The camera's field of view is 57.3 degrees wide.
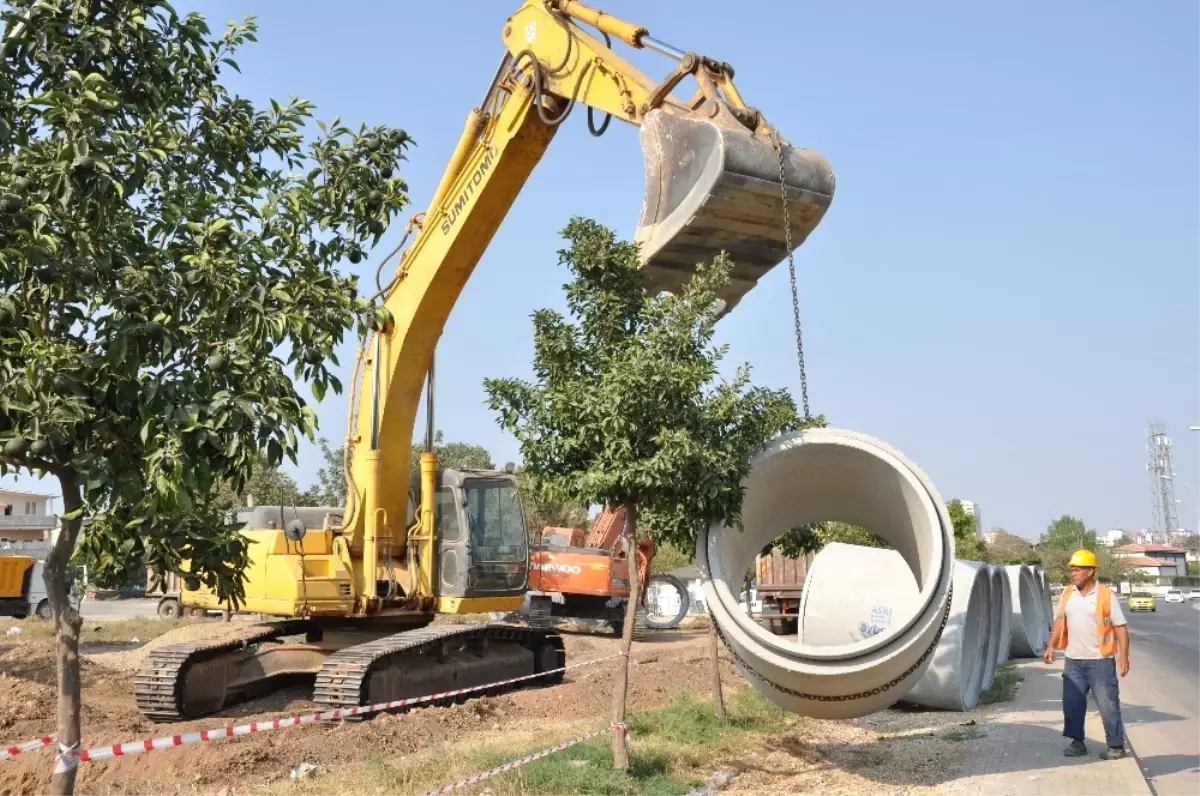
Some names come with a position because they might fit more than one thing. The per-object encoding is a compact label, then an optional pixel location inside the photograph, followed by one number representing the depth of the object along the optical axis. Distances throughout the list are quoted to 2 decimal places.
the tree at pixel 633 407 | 7.89
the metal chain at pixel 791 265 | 8.16
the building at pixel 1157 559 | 131.75
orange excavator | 23.28
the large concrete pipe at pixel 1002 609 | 15.66
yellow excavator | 10.72
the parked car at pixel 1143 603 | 54.25
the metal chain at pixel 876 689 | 8.02
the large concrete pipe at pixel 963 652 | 11.75
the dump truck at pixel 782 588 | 23.28
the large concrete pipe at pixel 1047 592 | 25.23
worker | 8.73
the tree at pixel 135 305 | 4.13
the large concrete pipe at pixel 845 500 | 7.81
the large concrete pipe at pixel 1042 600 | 22.41
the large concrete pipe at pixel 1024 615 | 19.34
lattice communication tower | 161.38
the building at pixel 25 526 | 46.71
